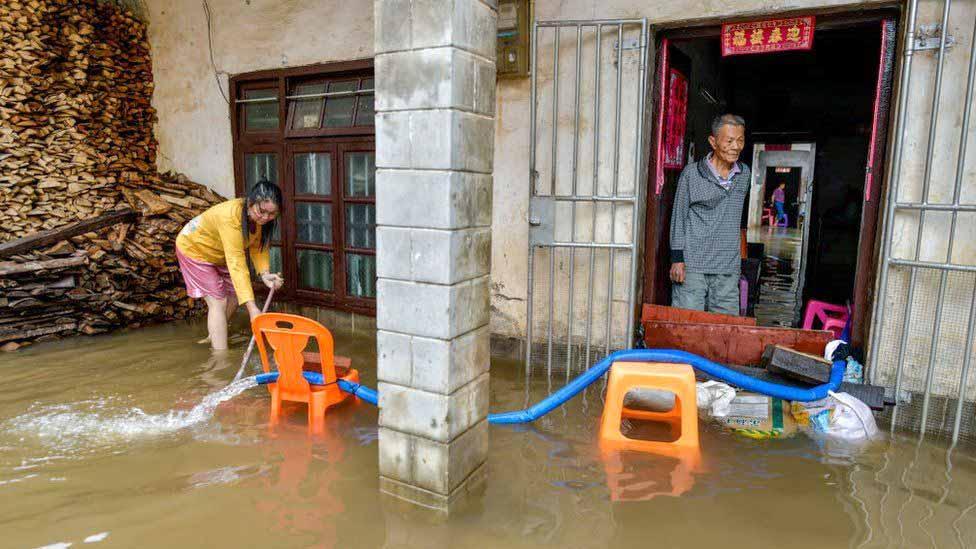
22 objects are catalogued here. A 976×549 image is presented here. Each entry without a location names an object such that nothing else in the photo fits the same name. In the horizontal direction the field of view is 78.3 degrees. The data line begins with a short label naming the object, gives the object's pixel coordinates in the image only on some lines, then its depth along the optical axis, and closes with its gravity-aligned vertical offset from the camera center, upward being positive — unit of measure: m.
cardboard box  3.80 -1.37
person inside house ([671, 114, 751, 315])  4.69 -0.21
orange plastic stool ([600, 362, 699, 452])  3.46 -1.14
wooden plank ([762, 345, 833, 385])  3.79 -1.02
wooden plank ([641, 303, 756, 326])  4.46 -0.86
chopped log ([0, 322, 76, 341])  5.55 -1.35
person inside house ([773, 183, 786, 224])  20.36 +0.07
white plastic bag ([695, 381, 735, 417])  3.96 -1.30
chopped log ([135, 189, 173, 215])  6.54 -0.12
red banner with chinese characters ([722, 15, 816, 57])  4.08 +1.17
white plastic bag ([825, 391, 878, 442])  3.71 -1.33
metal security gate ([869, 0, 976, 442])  3.61 -0.19
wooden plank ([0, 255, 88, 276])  5.45 -0.70
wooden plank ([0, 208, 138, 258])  5.60 -0.42
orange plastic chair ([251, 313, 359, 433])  3.67 -1.09
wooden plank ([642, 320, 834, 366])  4.15 -0.97
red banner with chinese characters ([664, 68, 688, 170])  4.96 +0.70
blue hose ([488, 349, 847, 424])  3.73 -1.10
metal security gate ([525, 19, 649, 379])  4.57 +0.14
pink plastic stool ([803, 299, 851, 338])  4.98 -0.91
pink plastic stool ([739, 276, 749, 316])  5.55 -0.84
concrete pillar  2.55 -0.17
